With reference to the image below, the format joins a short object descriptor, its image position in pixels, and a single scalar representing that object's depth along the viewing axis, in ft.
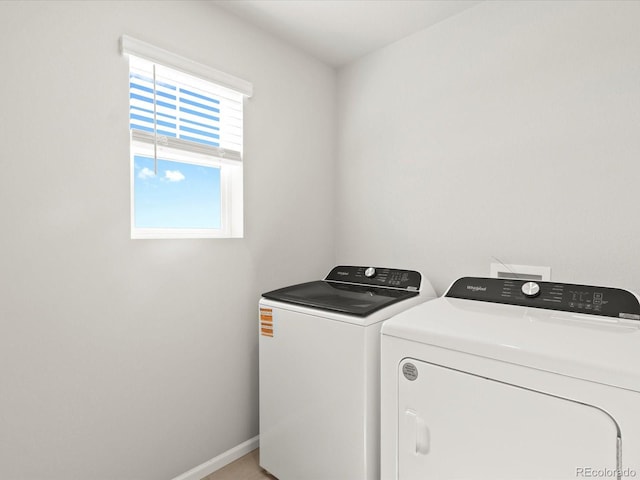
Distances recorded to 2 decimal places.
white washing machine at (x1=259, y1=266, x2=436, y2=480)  4.59
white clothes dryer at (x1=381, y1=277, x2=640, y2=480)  2.85
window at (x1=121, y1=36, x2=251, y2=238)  5.08
